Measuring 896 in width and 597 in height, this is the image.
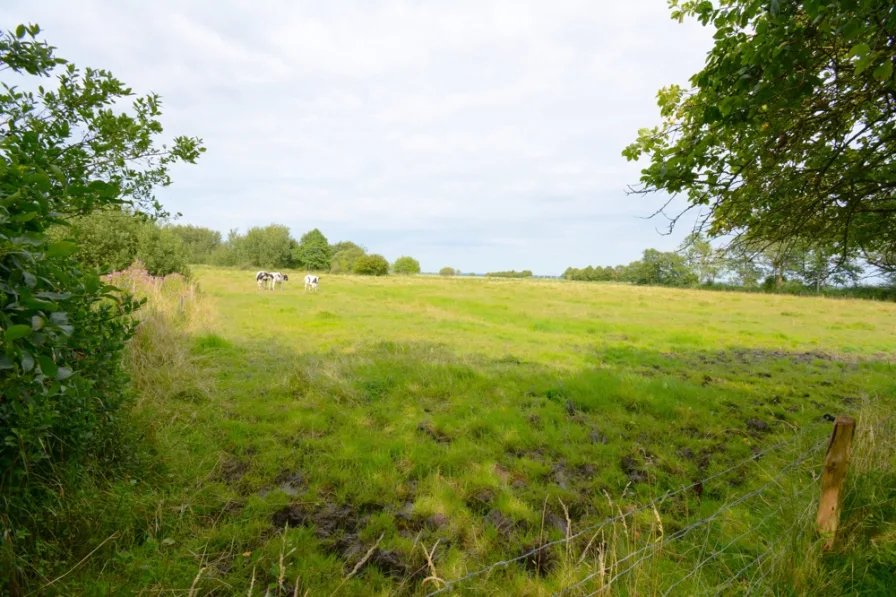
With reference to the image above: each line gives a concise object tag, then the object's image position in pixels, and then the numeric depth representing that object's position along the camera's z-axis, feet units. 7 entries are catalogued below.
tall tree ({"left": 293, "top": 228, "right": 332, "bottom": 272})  230.27
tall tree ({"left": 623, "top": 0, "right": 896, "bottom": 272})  12.63
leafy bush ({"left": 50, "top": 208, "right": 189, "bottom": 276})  44.14
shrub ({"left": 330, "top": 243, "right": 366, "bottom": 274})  246.97
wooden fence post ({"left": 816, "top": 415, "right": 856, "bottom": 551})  8.45
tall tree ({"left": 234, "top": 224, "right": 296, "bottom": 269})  226.79
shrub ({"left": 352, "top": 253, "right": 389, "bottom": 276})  212.02
